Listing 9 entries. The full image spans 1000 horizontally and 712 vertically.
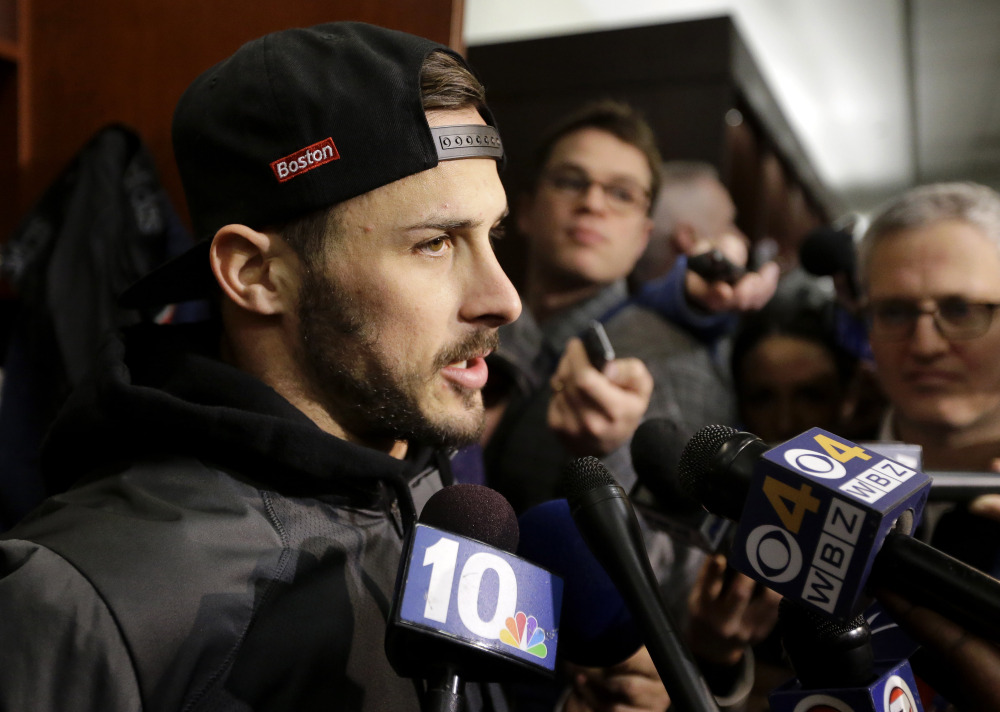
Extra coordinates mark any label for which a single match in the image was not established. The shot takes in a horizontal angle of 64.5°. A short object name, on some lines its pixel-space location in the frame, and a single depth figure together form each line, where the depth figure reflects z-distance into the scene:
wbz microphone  0.47
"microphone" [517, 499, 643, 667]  0.72
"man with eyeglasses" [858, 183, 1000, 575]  1.14
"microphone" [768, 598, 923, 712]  0.52
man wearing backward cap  0.64
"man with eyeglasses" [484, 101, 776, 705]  1.05
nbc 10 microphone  0.51
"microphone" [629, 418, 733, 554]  0.83
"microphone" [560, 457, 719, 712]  0.51
